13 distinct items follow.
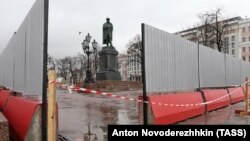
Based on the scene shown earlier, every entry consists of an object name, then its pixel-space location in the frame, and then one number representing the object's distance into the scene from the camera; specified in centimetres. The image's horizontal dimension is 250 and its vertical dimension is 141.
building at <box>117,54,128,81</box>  8334
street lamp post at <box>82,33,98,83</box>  1958
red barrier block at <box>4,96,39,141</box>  374
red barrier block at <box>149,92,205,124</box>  497
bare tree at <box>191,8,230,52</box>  2476
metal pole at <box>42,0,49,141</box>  352
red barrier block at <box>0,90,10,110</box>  617
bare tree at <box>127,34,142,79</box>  3713
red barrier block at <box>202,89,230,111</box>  755
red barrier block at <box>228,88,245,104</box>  1006
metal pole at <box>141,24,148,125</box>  474
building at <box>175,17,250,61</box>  5817
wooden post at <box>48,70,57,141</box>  292
